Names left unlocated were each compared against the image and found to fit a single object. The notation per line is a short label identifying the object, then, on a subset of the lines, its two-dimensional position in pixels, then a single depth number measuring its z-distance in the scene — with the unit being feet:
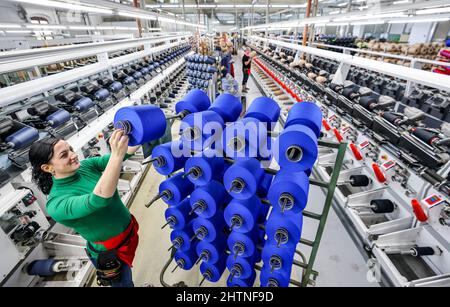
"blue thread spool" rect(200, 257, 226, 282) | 7.94
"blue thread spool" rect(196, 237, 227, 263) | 7.45
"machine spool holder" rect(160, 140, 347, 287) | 5.59
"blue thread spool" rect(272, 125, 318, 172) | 4.67
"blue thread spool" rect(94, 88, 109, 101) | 14.06
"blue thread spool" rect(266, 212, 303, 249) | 5.73
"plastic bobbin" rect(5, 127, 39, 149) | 8.17
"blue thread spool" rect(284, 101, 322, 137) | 5.78
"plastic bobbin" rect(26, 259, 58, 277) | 7.78
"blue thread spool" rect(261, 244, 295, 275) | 6.26
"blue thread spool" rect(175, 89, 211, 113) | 7.41
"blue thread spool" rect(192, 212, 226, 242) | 6.95
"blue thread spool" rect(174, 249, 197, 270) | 8.25
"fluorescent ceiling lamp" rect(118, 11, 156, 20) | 12.99
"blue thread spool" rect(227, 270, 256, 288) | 7.72
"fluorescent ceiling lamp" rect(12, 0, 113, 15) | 5.66
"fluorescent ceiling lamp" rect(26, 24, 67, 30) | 16.05
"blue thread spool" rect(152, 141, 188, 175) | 6.42
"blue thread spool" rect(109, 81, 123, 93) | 15.72
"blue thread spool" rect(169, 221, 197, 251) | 7.81
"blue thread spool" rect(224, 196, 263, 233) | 5.95
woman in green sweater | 4.29
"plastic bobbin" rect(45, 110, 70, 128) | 10.19
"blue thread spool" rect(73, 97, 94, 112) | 12.13
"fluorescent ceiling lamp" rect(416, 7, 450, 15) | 6.60
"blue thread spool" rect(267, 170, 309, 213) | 5.09
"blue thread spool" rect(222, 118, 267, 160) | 5.55
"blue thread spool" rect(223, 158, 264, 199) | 5.42
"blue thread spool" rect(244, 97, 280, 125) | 6.77
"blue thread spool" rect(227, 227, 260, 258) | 6.63
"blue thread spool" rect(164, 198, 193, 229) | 7.39
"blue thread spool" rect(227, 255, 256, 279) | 7.19
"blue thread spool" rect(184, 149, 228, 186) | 5.98
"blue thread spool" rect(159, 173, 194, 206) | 6.91
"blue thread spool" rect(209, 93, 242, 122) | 7.25
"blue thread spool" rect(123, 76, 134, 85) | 18.61
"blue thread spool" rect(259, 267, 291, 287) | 6.61
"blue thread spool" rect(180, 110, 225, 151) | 5.96
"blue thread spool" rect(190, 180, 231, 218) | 6.38
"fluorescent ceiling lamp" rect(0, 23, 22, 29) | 11.80
